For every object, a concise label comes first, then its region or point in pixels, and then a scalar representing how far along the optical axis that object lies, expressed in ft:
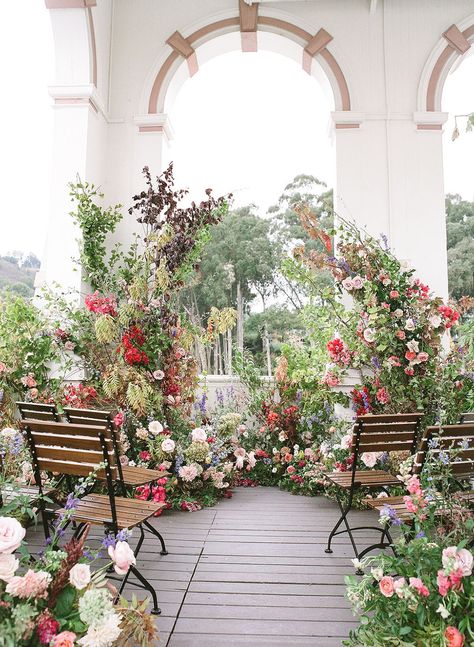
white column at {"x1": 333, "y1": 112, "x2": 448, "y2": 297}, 17.16
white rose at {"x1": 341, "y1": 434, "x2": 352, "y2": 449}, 12.53
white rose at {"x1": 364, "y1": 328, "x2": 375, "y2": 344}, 13.73
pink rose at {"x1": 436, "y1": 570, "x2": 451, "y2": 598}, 4.86
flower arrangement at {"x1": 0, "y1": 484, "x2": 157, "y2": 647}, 4.05
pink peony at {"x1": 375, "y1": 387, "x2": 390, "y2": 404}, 13.66
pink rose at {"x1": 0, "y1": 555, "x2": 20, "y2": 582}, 4.15
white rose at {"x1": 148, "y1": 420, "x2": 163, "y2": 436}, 12.95
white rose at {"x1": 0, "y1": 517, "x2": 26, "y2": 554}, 4.14
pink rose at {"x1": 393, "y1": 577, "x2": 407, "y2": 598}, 5.18
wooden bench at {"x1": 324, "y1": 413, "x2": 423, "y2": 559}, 9.45
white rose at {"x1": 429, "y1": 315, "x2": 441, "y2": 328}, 13.41
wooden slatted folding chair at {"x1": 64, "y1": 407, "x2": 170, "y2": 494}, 8.99
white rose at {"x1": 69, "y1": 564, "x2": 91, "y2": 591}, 4.45
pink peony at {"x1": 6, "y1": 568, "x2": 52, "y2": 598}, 4.17
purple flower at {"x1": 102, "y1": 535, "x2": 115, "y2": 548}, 5.75
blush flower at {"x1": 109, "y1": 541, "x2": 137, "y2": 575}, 5.06
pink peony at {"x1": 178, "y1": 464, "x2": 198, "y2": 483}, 12.69
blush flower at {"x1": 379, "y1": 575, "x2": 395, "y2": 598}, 5.24
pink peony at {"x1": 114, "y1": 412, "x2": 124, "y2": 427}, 13.10
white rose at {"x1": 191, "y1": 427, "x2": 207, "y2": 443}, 13.47
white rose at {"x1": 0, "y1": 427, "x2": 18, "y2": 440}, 9.08
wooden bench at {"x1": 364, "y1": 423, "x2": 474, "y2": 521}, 7.43
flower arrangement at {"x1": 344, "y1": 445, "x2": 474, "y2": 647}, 4.88
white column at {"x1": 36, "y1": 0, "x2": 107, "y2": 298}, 15.92
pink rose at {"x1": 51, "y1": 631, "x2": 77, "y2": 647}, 4.03
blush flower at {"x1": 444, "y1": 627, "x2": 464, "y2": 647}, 4.64
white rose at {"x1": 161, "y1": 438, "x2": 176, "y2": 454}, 12.71
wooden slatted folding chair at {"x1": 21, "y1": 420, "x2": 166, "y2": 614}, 7.48
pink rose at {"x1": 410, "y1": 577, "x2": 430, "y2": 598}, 5.09
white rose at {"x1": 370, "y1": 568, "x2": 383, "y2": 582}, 5.50
